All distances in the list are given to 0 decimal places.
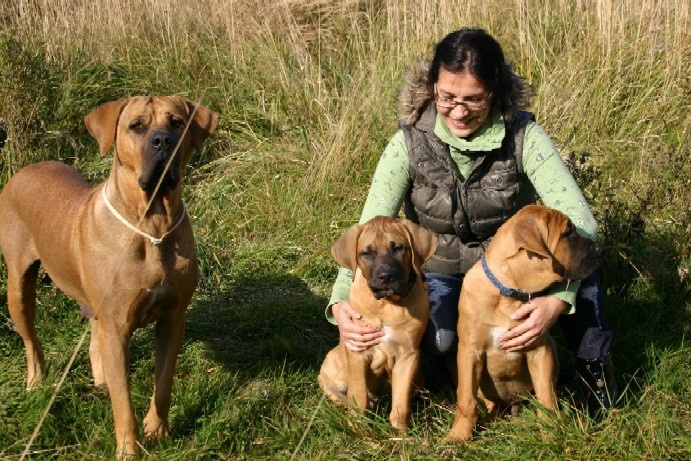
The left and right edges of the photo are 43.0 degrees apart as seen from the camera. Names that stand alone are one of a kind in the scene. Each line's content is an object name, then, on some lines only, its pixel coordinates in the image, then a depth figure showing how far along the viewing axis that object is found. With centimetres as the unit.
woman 418
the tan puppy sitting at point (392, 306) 407
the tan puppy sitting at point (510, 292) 393
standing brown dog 382
